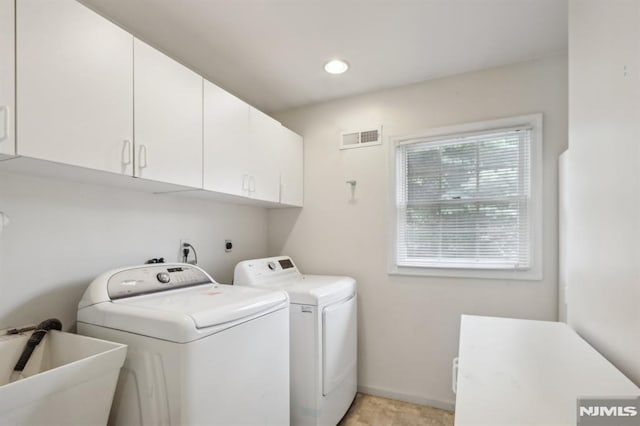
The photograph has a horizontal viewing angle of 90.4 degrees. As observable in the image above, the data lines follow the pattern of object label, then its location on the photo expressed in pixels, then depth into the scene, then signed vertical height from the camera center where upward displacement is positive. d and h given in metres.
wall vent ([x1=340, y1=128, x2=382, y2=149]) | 2.74 +0.67
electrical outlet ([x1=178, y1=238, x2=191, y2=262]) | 2.20 -0.25
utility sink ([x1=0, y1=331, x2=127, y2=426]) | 0.95 -0.58
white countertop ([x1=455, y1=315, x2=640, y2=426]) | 0.72 -0.45
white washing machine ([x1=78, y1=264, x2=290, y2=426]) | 1.21 -0.57
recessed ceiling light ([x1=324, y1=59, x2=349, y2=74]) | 2.28 +1.09
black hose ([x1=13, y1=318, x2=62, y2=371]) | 1.27 -0.51
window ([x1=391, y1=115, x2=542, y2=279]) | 2.27 +0.11
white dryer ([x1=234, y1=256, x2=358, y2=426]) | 2.01 -0.85
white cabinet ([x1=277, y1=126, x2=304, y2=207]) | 2.71 +0.42
